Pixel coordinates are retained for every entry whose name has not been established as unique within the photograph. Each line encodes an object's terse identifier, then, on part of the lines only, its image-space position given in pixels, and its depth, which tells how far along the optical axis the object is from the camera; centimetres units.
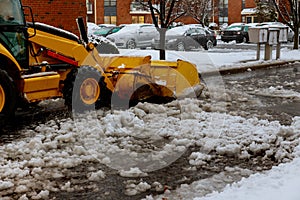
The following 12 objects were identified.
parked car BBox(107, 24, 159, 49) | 2505
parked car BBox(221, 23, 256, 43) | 3359
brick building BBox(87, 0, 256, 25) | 5725
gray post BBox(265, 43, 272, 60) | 1741
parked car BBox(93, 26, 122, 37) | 2678
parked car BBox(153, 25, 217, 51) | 2422
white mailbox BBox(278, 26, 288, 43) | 1814
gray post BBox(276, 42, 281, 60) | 1817
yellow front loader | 706
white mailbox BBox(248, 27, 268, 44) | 1716
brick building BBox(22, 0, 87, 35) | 1246
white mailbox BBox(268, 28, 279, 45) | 1747
